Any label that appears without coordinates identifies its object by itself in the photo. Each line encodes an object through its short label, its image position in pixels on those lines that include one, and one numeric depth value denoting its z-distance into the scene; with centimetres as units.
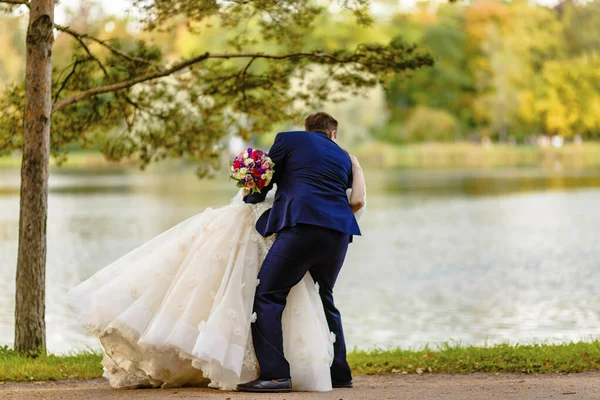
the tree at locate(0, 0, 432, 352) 1819
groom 1206
